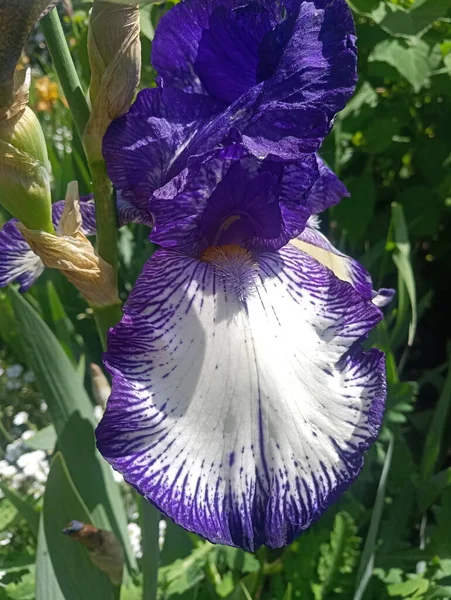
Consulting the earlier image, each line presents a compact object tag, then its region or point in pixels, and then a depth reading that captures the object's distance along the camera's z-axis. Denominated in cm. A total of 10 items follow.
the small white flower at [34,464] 30
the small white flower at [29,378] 41
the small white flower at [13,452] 31
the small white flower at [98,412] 29
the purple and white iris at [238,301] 12
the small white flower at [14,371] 40
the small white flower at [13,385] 41
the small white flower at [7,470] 30
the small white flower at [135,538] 27
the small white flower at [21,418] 34
